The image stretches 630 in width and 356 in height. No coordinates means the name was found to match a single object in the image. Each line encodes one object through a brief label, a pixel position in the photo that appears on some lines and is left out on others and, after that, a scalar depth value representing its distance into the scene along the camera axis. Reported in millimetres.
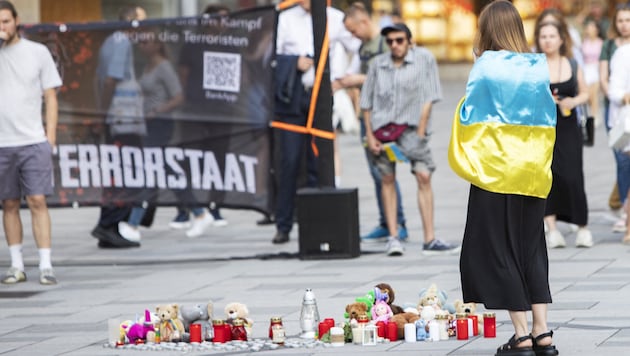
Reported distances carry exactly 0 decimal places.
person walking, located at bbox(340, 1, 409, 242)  23599
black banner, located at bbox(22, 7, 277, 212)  23251
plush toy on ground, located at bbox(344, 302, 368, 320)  14907
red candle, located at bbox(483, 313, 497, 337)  14559
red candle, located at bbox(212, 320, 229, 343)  14849
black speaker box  21382
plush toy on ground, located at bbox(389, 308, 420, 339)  14827
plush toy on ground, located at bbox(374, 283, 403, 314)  15153
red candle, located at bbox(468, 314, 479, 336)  14791
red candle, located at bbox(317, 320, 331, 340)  14827
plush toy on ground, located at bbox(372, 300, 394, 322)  14994
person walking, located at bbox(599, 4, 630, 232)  22368
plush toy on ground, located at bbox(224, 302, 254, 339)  14907
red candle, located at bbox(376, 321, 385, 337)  14849
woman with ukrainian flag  13487
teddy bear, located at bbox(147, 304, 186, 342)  14936
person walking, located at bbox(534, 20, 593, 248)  21542
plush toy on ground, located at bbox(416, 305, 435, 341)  14697
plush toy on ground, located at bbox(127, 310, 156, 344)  15124
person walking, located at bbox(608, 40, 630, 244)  21556
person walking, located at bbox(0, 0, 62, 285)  20195
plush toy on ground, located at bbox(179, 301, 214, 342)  15081
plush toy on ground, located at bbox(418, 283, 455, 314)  15182
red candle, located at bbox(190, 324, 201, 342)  14936
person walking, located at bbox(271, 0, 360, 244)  23454
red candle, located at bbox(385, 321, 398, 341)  14769
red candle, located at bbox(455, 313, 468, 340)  14523
